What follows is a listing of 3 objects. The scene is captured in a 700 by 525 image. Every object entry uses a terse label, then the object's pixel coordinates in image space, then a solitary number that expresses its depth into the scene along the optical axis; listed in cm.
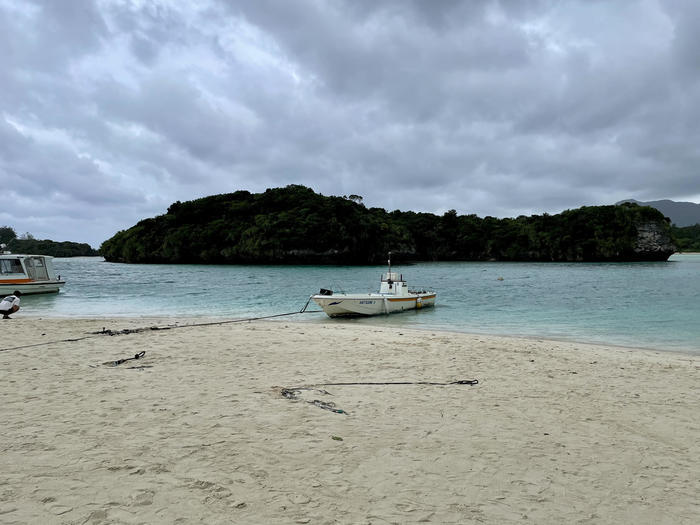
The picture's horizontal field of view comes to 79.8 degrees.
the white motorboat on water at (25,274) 3188
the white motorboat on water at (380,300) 2238
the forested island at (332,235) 10850
